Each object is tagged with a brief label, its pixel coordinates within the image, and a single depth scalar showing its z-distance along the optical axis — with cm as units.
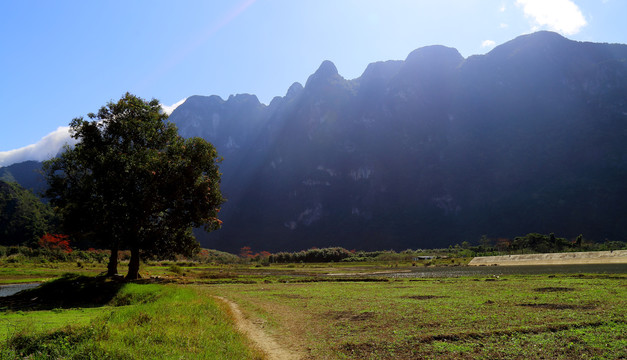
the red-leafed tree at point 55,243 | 8544
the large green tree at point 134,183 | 3083
